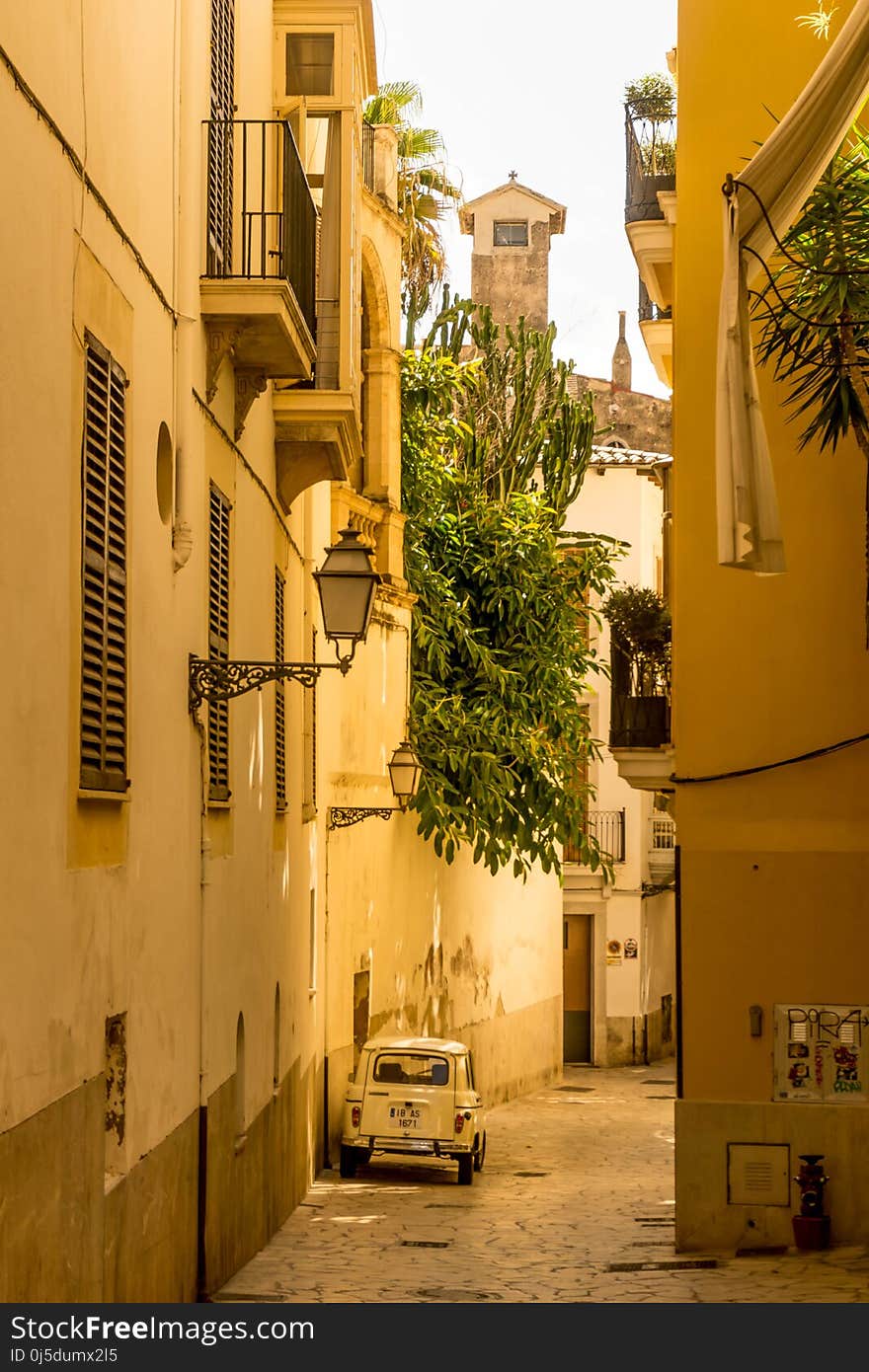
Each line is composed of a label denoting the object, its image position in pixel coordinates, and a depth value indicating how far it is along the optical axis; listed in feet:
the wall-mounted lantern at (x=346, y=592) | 35.86
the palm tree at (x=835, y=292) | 38.24
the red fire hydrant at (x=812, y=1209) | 44.09
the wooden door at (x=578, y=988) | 122.72
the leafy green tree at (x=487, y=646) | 82.48
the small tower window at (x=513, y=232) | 154.40
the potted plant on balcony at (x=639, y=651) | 56.29
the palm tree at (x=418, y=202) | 88.02
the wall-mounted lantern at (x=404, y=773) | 68.39
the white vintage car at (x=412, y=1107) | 61.41
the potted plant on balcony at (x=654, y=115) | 58.34
